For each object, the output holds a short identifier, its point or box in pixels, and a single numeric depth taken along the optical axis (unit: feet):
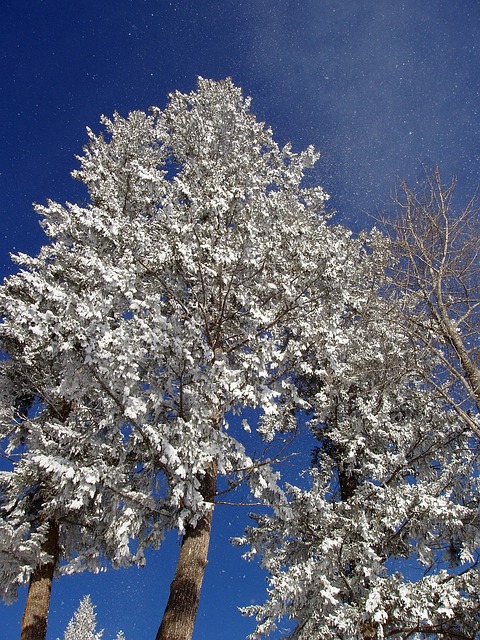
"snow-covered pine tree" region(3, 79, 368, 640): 20.03
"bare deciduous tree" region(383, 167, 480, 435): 26.27
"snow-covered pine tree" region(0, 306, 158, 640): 21.59
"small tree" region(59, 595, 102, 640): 109.19
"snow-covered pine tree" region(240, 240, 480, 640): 24.59
